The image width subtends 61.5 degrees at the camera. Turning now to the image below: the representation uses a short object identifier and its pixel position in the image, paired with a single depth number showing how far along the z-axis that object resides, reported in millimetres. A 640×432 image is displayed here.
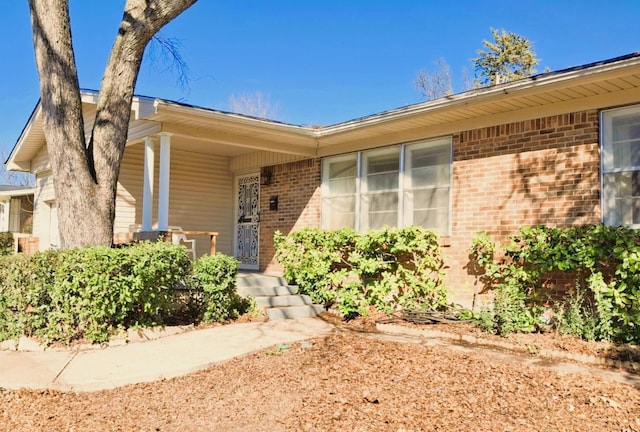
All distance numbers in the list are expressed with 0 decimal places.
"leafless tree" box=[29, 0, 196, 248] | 6562
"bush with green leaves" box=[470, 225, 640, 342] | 5523
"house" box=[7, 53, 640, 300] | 6297
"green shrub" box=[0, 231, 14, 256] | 13562
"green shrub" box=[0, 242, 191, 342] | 5836
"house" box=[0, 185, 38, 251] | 17828
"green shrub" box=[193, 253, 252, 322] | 7020
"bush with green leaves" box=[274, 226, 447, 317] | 7660
